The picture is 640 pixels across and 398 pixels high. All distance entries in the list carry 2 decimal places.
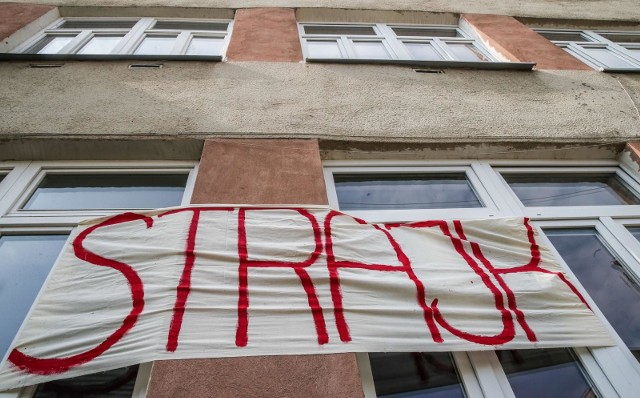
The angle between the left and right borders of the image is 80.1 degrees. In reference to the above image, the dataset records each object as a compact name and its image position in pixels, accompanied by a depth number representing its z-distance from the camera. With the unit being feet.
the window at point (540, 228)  6.30
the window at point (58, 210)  5.80
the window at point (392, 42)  15.17
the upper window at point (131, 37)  14.40
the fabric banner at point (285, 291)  5.82
